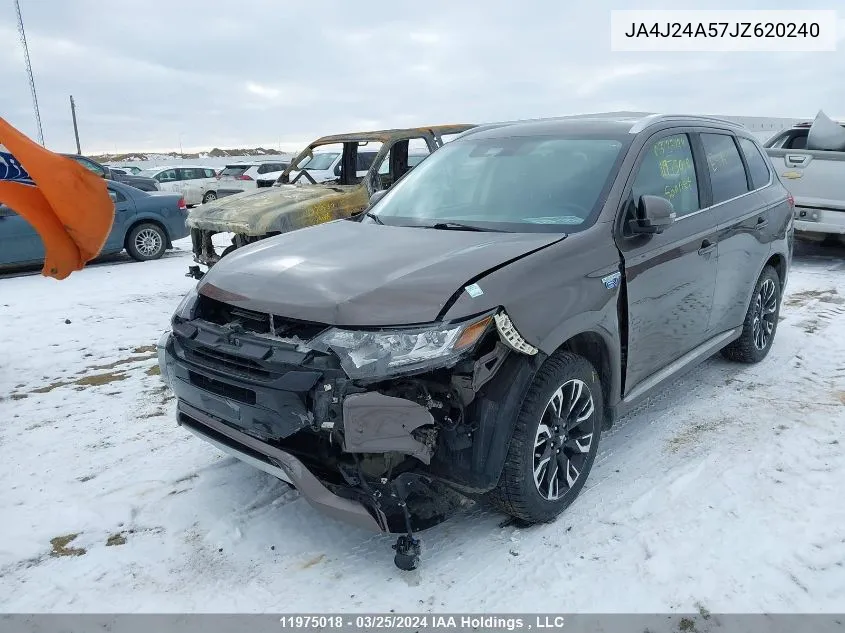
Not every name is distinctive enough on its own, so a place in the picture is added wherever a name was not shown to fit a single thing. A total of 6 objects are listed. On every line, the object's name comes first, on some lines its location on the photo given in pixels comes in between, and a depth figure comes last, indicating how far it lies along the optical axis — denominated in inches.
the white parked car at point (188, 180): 814.5
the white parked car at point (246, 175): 787.3
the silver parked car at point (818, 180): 327.6
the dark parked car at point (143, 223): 410.3
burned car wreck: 274.5
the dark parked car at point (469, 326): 103.0
